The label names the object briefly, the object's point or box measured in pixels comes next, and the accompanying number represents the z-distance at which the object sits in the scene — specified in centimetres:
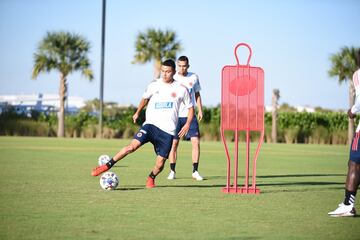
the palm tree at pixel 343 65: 5169
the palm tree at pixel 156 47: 5309
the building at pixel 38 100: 9114
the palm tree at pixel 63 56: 4900
